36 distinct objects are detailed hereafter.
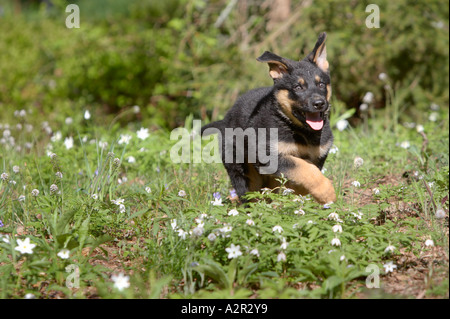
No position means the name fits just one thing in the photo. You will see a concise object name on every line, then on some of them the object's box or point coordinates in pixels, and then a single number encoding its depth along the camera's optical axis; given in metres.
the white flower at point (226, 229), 2.82
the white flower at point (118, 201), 3.44
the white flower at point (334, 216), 2.93
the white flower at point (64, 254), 2.75
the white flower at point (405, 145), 5.04
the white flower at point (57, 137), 5.07
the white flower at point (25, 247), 2.73
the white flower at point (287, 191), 3.32
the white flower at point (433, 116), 5.79
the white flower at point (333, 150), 4.50
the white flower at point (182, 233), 2.92
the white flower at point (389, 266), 2.70
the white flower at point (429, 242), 2.85
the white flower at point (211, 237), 2.75
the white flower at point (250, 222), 2.81
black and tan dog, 3.74
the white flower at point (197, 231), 2.72
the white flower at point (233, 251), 2.70
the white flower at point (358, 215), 3.03
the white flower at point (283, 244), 2.73
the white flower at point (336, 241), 2.75
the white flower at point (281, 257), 2.70
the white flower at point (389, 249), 2.76
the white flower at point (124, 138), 4.88
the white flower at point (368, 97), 5.67
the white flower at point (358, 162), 3.86
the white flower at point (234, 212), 3.00
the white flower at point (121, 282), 2.53
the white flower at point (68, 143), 4.92
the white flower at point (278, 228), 2.79
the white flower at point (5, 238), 2.89
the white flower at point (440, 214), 2.84
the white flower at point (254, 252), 2.71
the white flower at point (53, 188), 3.44
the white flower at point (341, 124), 5.48
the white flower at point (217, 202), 3.26
